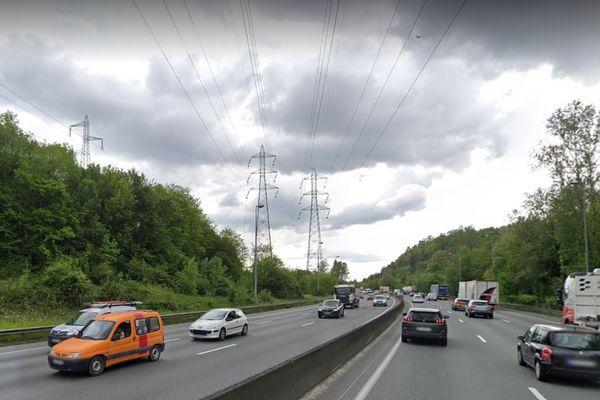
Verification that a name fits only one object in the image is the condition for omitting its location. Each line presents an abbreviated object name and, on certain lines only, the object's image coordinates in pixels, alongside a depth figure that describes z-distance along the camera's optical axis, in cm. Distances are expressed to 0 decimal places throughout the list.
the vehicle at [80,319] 1611
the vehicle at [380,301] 6406
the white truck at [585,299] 2117
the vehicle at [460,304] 5141
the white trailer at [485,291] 5403
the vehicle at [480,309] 3728
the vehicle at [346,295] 5816
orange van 1210
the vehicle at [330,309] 3750
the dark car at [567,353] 1096
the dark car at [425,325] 1822
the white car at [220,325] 2086
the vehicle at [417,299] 7215
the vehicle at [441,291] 9669
